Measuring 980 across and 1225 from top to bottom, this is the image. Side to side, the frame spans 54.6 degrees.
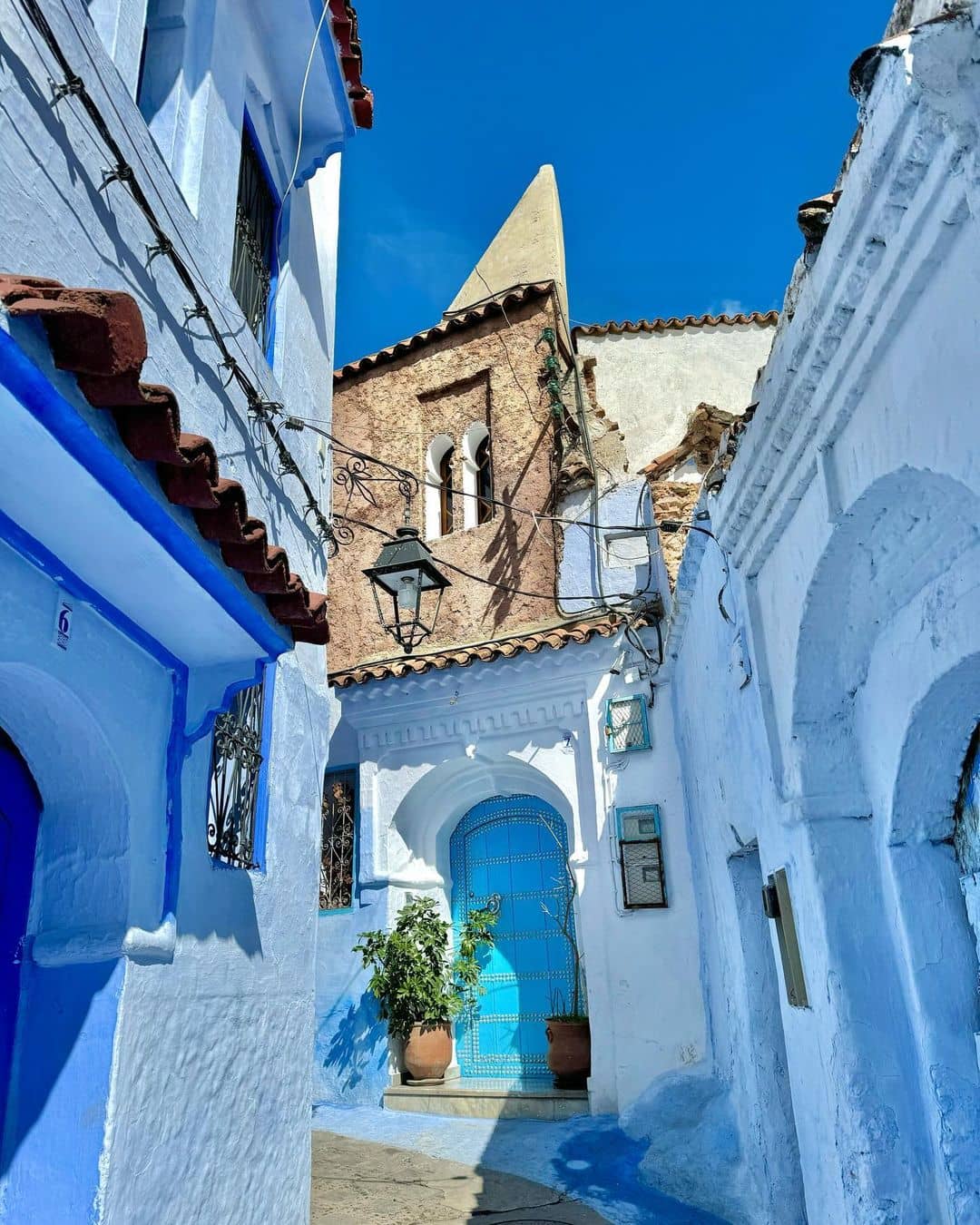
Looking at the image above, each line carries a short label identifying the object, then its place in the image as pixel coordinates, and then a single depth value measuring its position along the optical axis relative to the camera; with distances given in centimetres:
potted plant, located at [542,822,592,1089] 795
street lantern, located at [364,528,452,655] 539
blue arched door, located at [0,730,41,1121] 304
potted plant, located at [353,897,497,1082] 817
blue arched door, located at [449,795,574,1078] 871
